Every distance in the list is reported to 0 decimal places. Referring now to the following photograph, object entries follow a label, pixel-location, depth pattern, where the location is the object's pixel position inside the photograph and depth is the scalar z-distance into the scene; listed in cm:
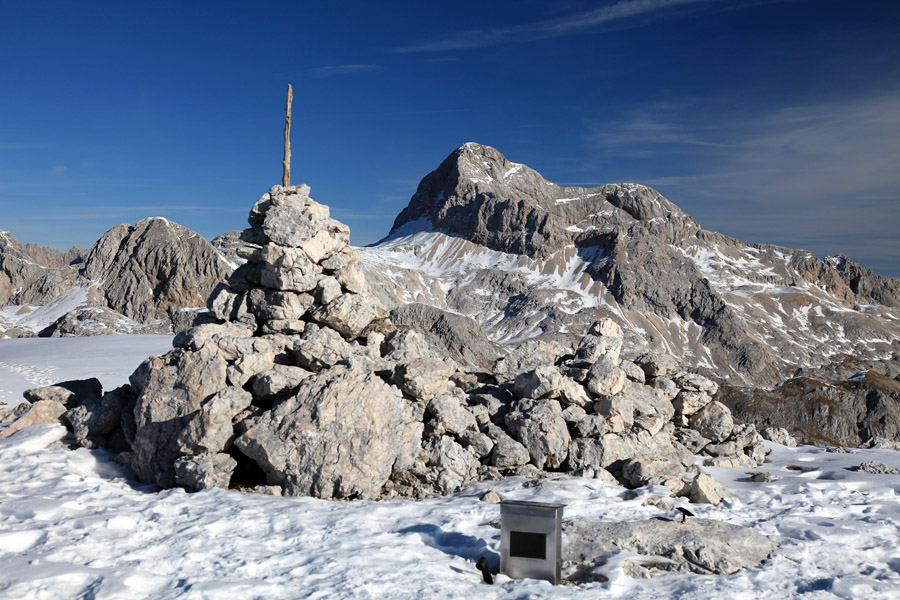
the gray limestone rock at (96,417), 1361
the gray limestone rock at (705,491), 1170
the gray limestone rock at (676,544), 885
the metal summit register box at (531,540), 829
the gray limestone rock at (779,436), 1808
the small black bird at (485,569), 830
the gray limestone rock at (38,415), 1373
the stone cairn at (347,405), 1195
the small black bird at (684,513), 1014
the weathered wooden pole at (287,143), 1861
